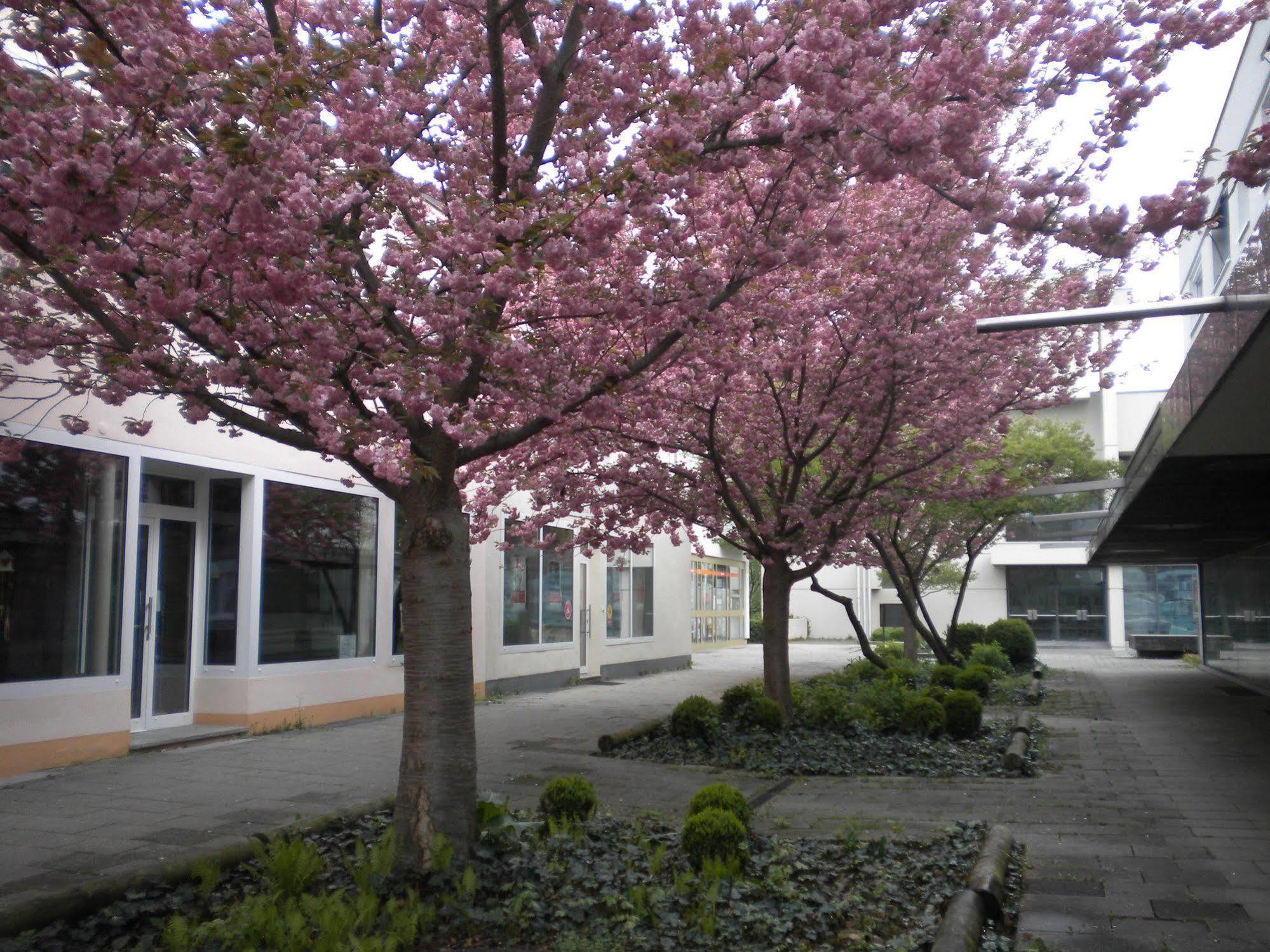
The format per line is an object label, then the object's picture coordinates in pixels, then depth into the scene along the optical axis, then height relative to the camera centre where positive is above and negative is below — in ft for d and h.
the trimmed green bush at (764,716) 41.04 -5.45
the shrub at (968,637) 88.72 -5.31
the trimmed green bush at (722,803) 22.81 -4.89
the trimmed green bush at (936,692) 45.63 -5.07
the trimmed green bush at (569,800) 24.49 -5.24
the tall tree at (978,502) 49.83 +4.31
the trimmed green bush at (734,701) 43.60 -5.17
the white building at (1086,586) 147.95 -1.50
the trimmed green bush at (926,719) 42.50 -5.74
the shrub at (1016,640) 92.32 -5.65
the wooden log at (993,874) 19.34 -5.85
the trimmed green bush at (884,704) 44.09 -5.66
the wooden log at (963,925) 16.61 -5.71
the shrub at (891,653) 74.28 -5.79
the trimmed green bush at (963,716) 42.47 -5.61
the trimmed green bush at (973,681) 56.49 -5.63
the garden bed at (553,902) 17.17 -5.84
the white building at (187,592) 30.63 -0.68
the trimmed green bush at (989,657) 77.97 -6.01
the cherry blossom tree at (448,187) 17.43 +7.22
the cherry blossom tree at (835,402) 35.37 +6.44
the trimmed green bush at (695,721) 39.83 -5.49
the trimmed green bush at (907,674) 58.29 -5.73
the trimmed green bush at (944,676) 57.11 -5.42
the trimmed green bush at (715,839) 21.26 -5.30
